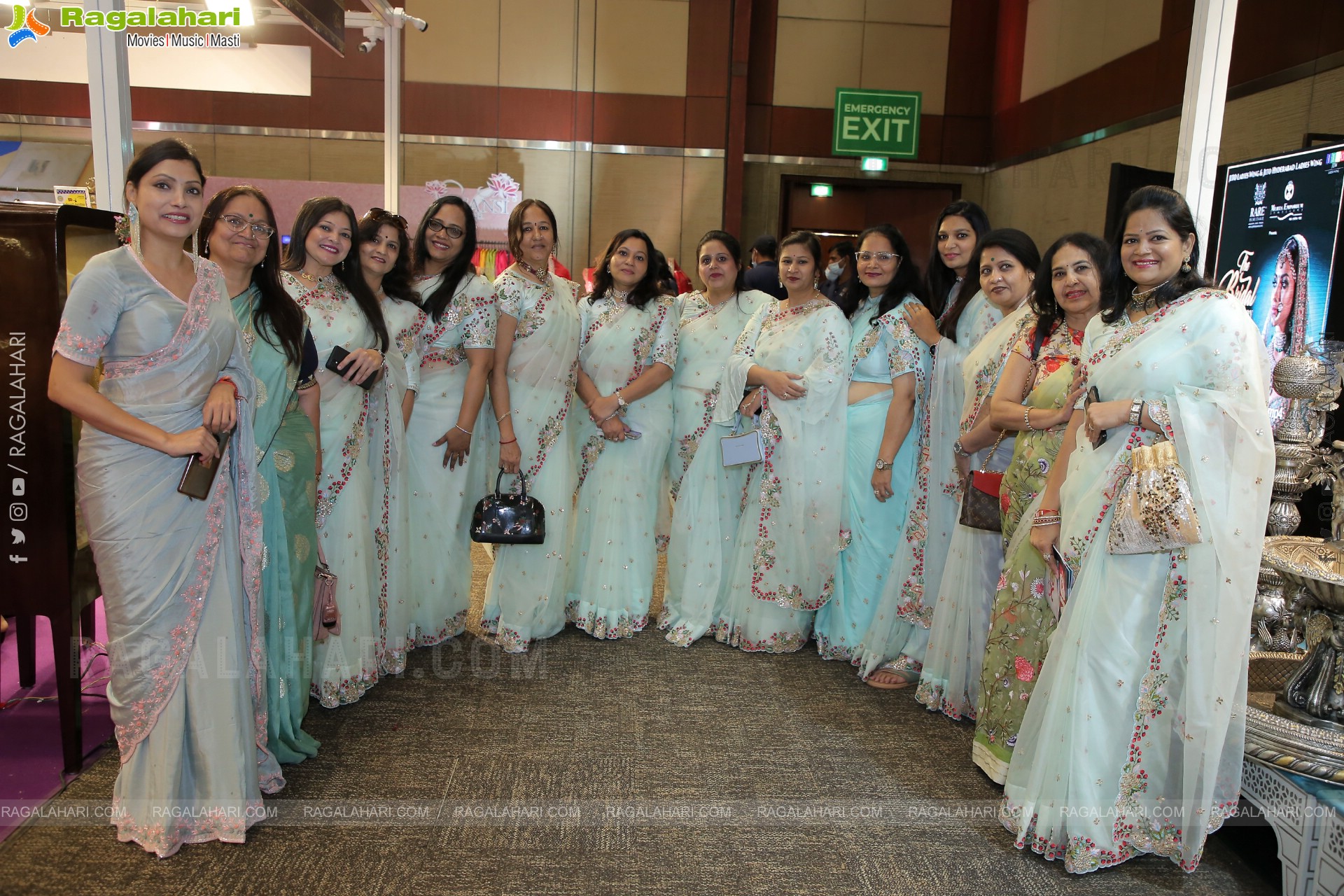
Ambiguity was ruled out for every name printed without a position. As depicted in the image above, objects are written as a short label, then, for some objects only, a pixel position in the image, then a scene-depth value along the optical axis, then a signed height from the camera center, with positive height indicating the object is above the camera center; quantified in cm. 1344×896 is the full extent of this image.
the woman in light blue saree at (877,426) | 321 -29
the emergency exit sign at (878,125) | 812 +200
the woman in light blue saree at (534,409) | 330 -30
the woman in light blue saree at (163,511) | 192 -44
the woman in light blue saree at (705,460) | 354 -49
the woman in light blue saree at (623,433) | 347 -38
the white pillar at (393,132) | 454 +98
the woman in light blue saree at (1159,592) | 195 -52
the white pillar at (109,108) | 230 +52
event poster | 401 +58
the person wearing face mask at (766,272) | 455 +34
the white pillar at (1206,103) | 251 +72
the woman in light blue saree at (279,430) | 228 -30
